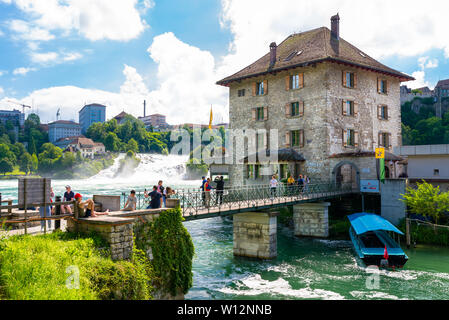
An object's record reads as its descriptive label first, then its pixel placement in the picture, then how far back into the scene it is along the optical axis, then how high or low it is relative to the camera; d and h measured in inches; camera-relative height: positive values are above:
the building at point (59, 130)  6205.7 +792.5
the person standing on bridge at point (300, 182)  964.6 -19.1
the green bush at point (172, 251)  454.9 -98.6
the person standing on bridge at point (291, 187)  970.3 -32.6
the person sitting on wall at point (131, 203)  492.6 -38.1
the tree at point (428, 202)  845.2 -64.1
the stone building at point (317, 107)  1102.4 +226.3
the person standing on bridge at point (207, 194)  636.7 -33.4
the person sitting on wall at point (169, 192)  566.3 -26.6
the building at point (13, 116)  5963.1 +1022.7
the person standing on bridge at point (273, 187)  828.6 -27.5
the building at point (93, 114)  6916.8 +1177.0
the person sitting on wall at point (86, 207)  408.5 -36.3
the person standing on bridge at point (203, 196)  646.8 -38.2
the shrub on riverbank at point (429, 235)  821.2 -139.1
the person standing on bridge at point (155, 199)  499.5 -32.9
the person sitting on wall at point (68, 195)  524.7 -28.8
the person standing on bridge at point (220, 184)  711.1 -18.5
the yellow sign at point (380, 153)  952.3 +57.2
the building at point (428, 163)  1011.1 +34.2
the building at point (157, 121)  7583.2 +1149.2
